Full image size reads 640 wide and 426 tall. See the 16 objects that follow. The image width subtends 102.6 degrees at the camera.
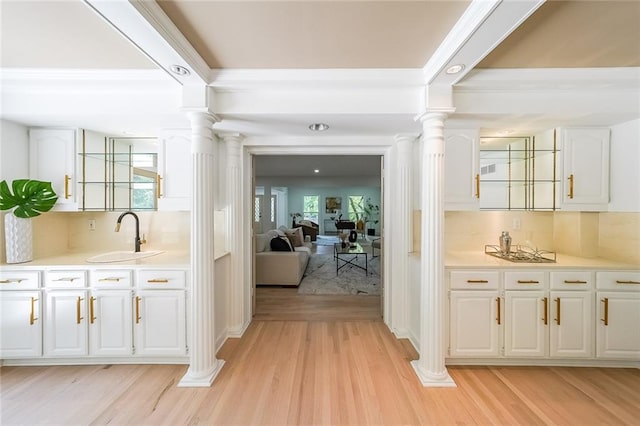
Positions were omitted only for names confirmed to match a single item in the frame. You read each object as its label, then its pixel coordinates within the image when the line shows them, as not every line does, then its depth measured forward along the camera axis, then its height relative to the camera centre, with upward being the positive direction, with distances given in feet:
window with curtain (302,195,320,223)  40.63 +0.47
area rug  14.32 -4.33
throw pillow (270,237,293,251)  16.02 -2.09
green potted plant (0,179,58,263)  7.26 +0.01
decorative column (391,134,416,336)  9.34 -0.75
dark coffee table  18.25 -3.89
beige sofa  14.92 -3.41
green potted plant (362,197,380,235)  38.86 -0.27
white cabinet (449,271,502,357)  7.44 -2.95
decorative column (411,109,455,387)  6.80 -0.94
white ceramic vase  7.47 -0.85
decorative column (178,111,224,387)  6.82 -1.17
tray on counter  8.09 -1.45
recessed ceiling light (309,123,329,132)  7.94 +2.68
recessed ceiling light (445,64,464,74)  5.78 +3.30
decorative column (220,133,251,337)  9.42 -0.92
